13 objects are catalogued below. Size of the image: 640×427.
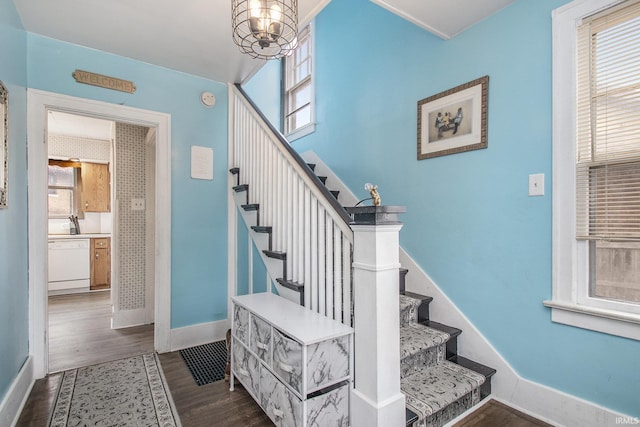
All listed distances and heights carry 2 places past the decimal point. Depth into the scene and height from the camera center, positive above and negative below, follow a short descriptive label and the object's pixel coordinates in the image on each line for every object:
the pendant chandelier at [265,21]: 1.53 +0.96
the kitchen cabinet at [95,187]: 5.60 +0.47
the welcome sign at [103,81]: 2.47 +1.09
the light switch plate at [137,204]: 3.63 +0.10
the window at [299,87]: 3.83 +1.63
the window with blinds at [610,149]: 1.50 +0.32
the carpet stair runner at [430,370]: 1.65 -0.98
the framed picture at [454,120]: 2.04 +0.65
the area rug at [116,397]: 1.81 -1.21
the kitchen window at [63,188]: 5.55 +0.45
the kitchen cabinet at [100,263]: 5.23 -0.86
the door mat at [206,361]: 2.31 -1.23
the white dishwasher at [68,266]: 4.88 -0.85
